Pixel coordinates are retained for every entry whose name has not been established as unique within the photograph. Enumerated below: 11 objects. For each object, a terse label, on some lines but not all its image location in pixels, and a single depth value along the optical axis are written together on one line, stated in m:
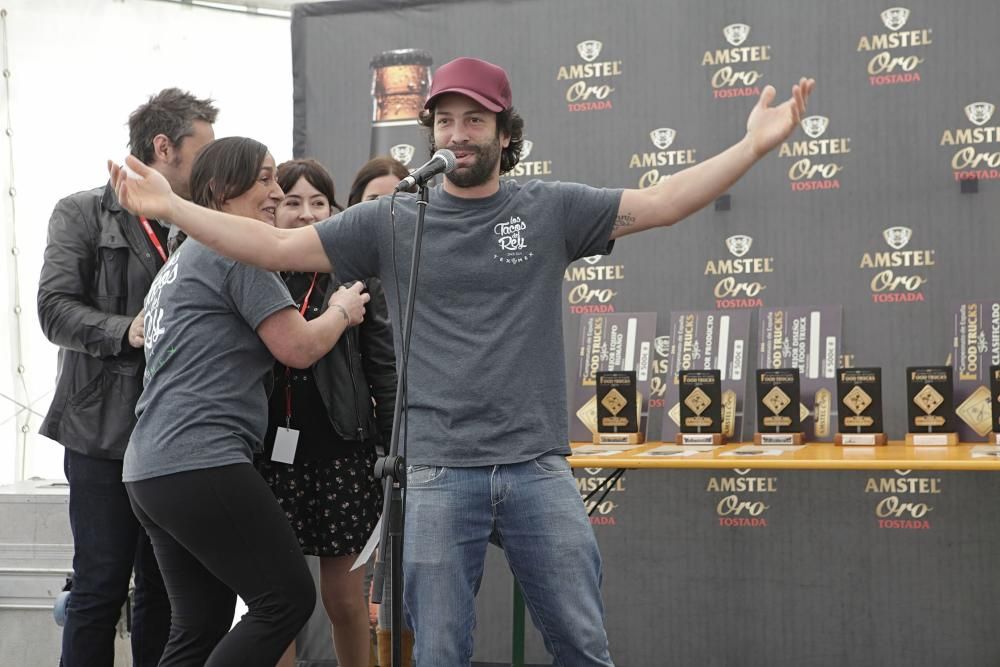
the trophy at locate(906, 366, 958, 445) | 3.21
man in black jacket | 2.71
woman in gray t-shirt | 2.12
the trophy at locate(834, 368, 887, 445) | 3.26
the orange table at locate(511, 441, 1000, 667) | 2.85
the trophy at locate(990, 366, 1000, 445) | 3.12
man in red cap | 2.02
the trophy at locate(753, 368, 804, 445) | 3.35
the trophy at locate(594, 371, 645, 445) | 3.50
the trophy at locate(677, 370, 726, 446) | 3.44
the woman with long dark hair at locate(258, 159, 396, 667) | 2.84
